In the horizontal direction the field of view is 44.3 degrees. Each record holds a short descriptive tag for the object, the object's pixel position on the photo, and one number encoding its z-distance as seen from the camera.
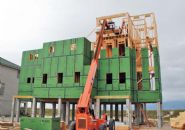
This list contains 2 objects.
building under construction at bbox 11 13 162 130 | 33.59
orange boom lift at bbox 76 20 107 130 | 18.59
